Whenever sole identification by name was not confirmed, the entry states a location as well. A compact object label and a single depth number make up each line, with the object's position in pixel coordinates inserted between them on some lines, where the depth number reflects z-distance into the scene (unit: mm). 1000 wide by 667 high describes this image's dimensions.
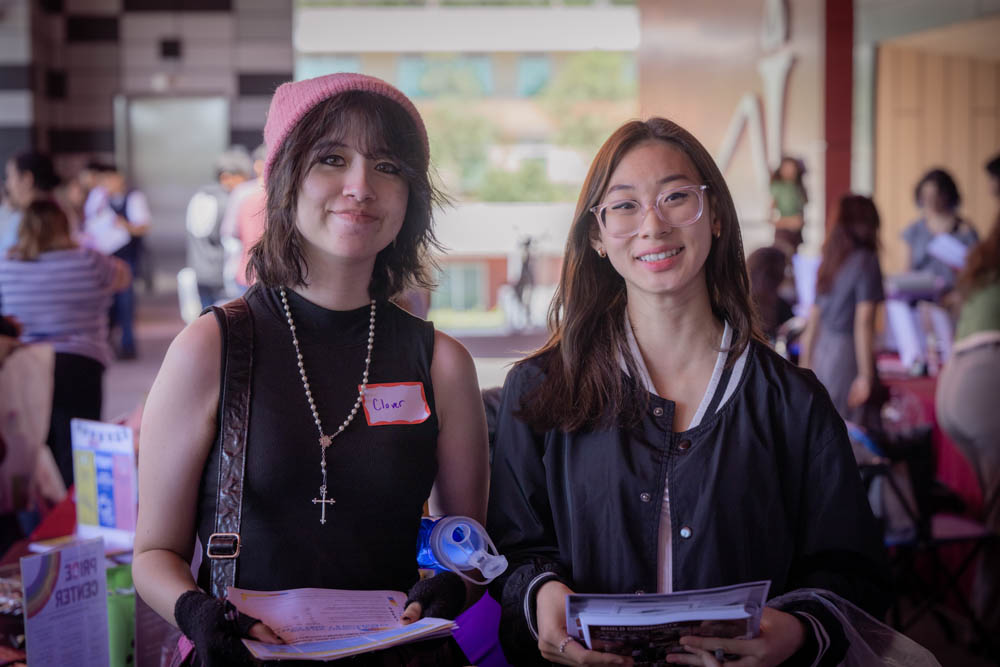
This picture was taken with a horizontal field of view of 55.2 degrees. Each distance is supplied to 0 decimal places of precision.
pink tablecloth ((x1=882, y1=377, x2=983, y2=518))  3727
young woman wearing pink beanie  1363
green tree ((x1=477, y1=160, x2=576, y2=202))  13609
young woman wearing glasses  1366
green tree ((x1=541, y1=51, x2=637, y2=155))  13656
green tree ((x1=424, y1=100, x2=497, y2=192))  13641
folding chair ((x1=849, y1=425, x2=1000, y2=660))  3264
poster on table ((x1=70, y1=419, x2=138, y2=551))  2074
